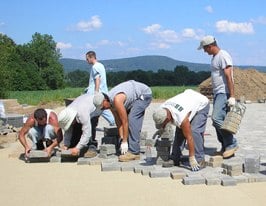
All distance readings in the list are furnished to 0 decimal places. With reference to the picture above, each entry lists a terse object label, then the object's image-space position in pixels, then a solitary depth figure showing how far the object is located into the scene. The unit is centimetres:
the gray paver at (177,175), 613
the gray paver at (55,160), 753
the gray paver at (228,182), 573
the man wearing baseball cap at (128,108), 712
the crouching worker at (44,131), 767
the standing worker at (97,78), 983
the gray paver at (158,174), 627
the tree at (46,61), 5869
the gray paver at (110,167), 680
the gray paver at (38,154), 744
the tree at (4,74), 2573
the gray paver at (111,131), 813
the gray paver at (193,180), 583
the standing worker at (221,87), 717
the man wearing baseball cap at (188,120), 625
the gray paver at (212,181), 579
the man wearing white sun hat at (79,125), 727
